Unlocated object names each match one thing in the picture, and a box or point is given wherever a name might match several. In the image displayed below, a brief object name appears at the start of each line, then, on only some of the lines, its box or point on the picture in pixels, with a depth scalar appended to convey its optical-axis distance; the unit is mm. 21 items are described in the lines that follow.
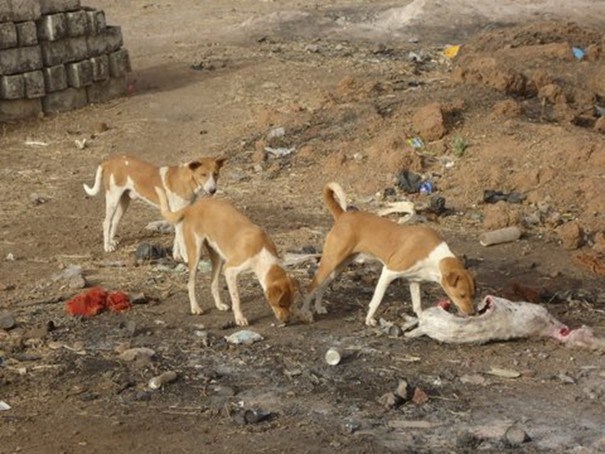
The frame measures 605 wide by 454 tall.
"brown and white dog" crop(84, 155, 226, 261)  22312
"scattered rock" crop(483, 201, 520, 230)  23766
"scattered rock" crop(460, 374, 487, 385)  15666
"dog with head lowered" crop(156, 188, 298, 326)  17422
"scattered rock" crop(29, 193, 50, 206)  26234
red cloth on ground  18266
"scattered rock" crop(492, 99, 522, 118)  29092
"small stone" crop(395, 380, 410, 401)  15070
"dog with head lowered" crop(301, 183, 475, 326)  17187
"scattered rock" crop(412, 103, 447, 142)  28328
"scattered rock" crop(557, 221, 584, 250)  22750
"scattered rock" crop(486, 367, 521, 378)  15922
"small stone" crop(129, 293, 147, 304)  18922
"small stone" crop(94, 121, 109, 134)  32250
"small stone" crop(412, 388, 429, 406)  15020
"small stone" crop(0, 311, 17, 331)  17812
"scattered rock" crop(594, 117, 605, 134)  29331
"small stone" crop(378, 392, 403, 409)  14875
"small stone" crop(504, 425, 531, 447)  13947
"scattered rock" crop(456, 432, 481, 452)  13883
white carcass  16812
